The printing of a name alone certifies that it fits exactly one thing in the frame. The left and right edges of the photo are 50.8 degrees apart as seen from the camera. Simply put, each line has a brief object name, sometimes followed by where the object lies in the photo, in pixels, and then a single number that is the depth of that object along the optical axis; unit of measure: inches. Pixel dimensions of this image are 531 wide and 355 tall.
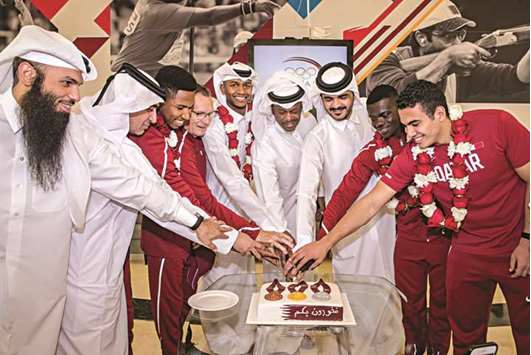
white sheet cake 90.5
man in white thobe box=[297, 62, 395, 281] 139.1
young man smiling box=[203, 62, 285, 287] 142.8
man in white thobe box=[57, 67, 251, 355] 98.9
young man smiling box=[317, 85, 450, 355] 128.5
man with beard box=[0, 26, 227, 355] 91.0
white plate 95.7
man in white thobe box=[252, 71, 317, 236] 145.9
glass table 85.3
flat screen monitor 223.5
